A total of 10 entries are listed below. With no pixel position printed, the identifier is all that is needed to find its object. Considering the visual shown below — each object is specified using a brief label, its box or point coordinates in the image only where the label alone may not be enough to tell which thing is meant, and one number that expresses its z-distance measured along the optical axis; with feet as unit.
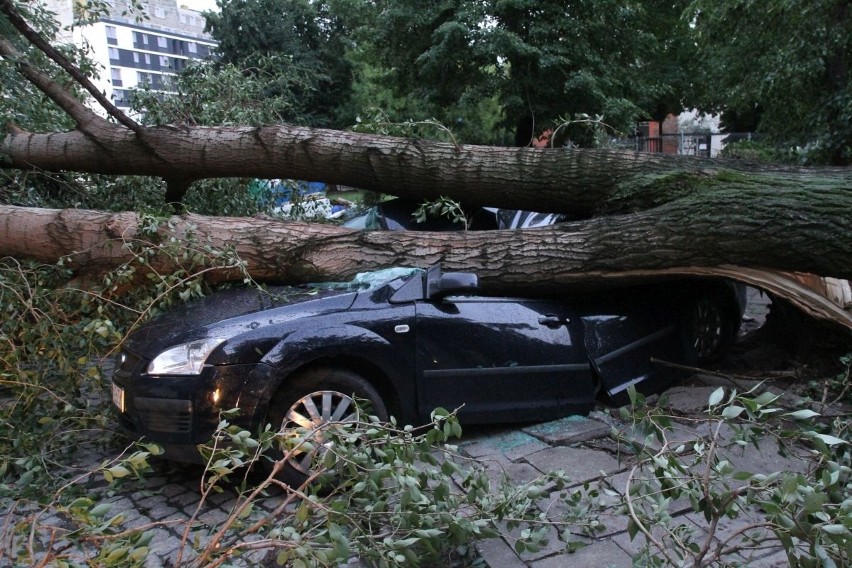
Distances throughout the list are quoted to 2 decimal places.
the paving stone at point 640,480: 9.75
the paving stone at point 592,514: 9.74
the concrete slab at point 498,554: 10.36
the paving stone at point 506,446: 14.32
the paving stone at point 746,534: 9.12
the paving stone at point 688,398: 15.95
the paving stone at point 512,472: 13.05
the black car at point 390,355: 12.28
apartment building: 241.35
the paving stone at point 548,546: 10.53
